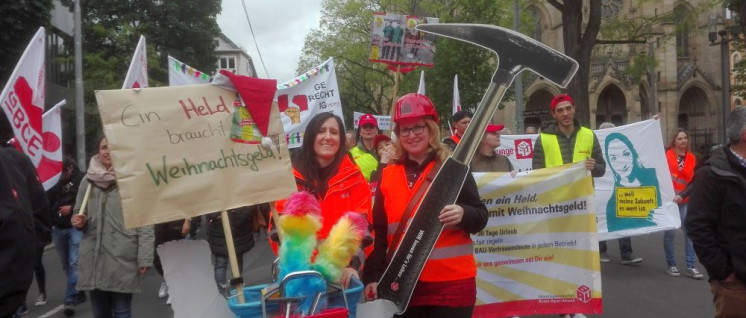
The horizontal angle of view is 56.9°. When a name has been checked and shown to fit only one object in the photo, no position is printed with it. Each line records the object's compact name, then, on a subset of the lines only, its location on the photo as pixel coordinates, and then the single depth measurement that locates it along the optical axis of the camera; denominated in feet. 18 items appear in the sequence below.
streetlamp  67.46
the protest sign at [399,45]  33.63
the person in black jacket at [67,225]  26.53
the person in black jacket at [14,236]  11.60
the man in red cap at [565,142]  20.52
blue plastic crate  9.36
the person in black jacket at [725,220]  12.01
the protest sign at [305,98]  32.04
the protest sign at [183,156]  10.49
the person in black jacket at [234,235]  22.34
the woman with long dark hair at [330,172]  11.68
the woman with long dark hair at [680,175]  27.76
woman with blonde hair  11.14
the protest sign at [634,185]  26.03
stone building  155.53
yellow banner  18.15
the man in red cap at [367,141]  25.13
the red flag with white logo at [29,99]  19.07
